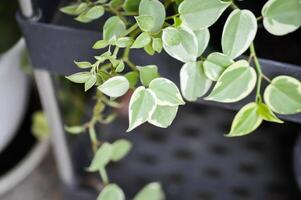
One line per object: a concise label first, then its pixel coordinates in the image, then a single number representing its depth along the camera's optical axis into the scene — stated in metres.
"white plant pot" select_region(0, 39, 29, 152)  0.94
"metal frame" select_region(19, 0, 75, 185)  0.75
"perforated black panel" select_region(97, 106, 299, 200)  1.04
